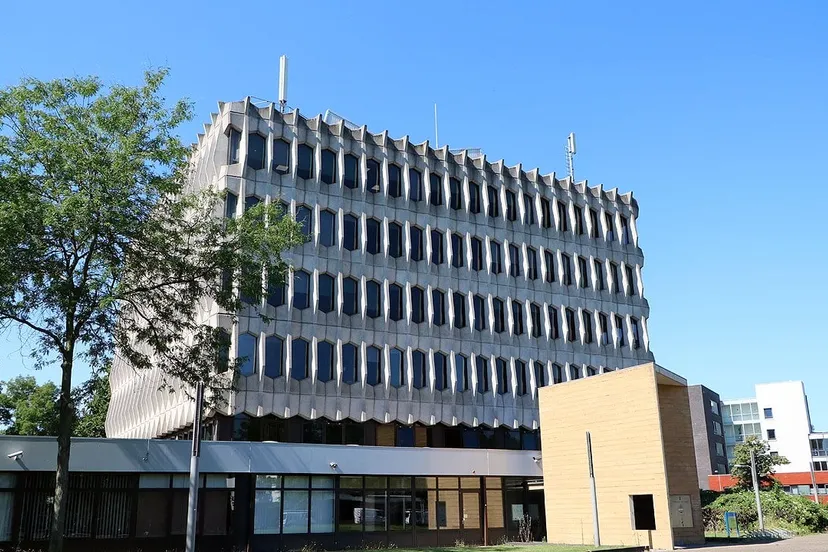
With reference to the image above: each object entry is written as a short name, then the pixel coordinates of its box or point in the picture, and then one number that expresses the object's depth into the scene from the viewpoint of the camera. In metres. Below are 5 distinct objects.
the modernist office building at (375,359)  32.41
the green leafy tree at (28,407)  64.94
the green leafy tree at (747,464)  63.84
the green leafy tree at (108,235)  22.92
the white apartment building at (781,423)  121.81
